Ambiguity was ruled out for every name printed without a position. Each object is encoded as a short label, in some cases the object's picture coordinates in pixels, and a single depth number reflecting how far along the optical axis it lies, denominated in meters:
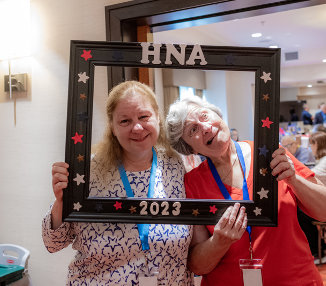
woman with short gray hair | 1.20
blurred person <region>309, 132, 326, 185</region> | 3.88
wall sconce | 2.22
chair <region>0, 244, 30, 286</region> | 2.12
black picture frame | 1.15
